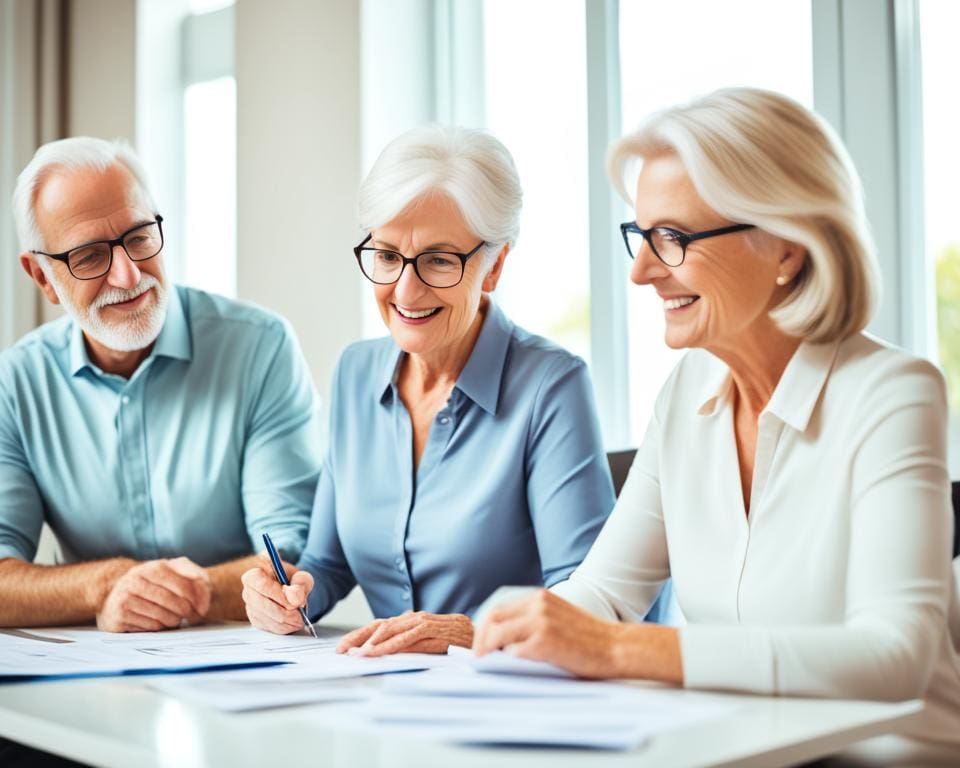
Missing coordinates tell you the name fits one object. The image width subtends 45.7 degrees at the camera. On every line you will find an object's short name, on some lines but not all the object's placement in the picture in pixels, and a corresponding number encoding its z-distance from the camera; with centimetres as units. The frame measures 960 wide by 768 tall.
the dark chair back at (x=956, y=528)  161
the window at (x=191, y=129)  409
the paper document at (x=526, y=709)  100
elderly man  233
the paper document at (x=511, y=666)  128
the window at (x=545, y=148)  329
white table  96
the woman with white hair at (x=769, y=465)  124
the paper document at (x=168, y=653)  145
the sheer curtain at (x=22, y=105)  414
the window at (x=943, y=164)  248
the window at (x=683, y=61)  278
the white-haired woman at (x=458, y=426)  199
